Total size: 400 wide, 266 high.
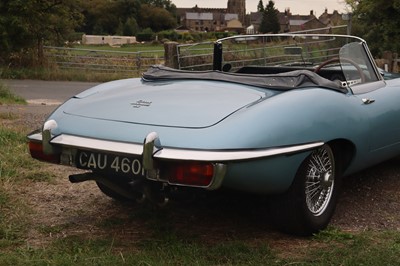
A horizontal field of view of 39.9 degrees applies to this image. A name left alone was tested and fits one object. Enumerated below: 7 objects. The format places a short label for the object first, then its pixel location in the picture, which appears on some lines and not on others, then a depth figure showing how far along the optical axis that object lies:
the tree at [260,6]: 108.36
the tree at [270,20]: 78.81
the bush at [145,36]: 78.65
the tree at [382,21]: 22.75
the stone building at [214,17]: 132.38
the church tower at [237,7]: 134.88
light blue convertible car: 2.87
